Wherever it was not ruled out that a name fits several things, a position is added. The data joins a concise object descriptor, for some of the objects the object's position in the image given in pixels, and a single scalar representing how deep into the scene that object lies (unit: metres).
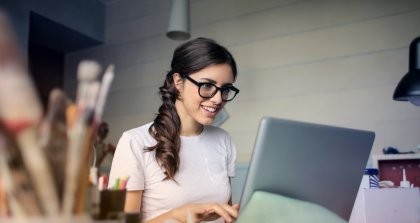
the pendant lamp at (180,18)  2.32
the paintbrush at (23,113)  0.33
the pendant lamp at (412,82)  1.64
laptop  0.73
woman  1.25
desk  1.29
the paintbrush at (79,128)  0.36
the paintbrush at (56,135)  0.36
